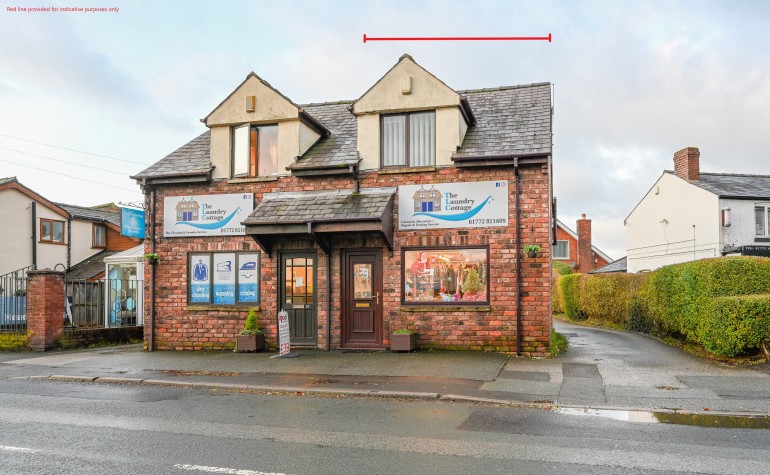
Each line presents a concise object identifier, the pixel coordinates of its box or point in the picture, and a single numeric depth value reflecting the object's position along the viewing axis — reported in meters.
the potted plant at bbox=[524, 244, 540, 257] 13.66
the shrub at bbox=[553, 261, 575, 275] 45.52
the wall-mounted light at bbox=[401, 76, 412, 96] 14.98
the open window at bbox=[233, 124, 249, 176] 16.34
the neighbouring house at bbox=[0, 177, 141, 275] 28.38
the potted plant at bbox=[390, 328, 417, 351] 14.22
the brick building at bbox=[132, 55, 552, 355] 14.13
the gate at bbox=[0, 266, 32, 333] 18.12
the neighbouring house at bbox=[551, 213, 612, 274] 49.44
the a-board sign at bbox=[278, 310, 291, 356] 14.42
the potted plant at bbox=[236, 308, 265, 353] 15.20
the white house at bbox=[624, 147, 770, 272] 29.69
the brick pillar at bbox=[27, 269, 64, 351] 17.16
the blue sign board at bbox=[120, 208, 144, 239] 17.30
